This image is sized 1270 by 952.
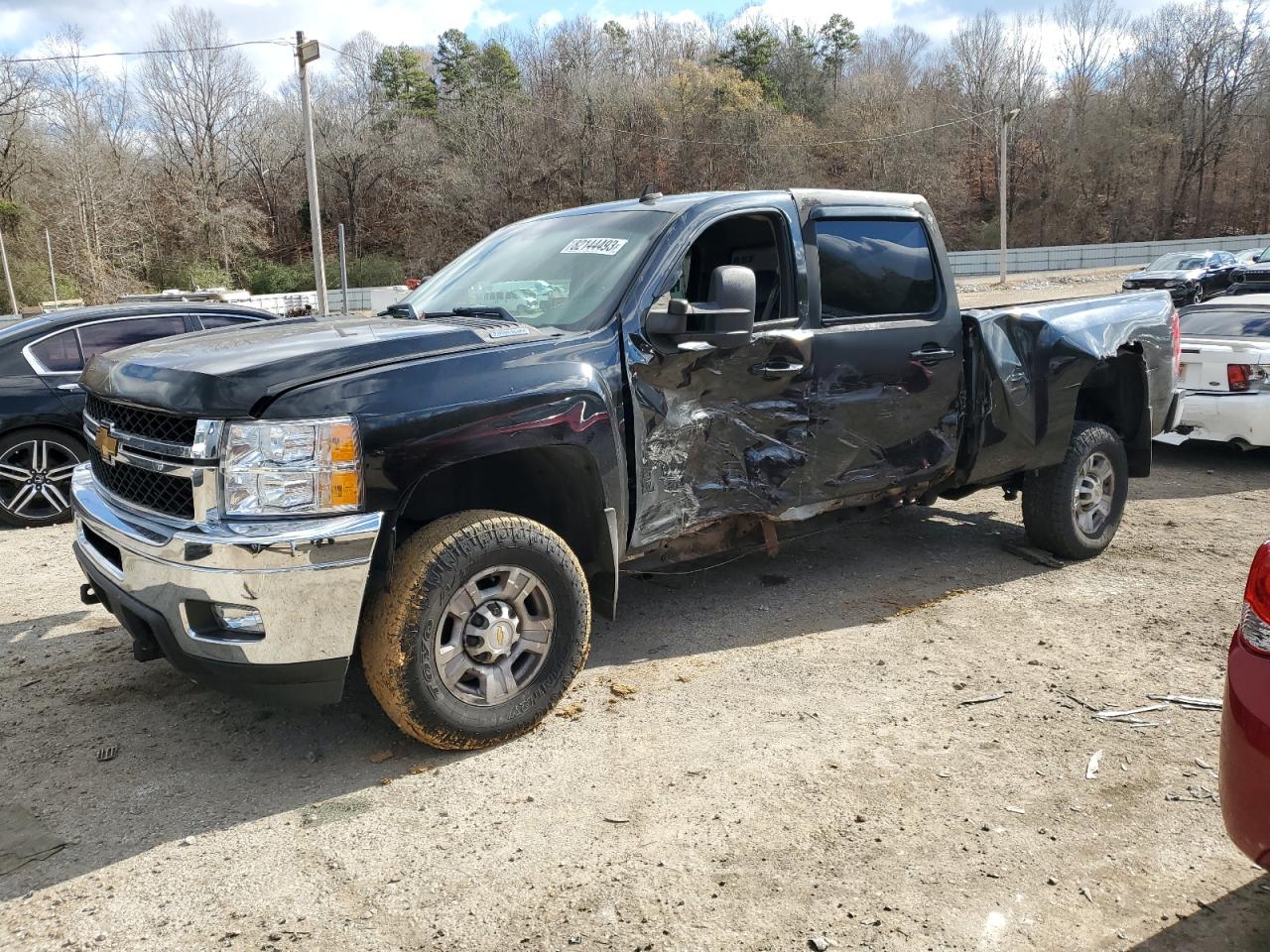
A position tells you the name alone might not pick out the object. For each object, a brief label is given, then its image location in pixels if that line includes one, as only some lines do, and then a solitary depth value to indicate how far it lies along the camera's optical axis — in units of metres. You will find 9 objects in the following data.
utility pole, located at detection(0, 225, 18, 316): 34.91
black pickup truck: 3.11
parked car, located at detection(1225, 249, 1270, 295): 18.97
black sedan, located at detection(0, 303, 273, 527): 7.11
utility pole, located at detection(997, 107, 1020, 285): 38.69
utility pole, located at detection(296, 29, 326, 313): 20.66
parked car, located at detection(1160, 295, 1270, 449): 8.27
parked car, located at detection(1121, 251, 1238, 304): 26.06
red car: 2.20
